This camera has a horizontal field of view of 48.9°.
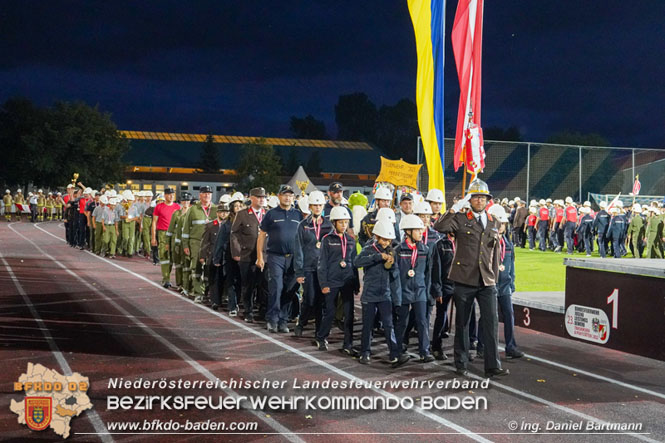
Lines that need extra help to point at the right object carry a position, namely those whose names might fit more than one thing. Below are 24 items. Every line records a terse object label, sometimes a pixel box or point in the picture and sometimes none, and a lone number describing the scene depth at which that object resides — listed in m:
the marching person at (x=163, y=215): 18.06
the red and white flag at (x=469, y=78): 12.49
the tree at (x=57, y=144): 71.44
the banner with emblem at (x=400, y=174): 16.17
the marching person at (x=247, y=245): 12.23
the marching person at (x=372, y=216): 11.23
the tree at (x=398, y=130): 134.50
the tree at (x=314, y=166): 99.94
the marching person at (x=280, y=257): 11.11
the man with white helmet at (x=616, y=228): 25.77
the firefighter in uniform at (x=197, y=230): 14.03
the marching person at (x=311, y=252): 10.48
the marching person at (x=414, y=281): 8.97
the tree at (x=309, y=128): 150.88
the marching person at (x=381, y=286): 8.86
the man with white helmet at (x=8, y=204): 55.09
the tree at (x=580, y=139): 95.62
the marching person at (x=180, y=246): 14.65
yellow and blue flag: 12.64
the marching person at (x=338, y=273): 9.61
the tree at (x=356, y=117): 141.00
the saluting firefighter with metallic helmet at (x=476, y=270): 8.40
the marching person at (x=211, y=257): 13.41
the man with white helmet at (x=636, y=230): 25.97
